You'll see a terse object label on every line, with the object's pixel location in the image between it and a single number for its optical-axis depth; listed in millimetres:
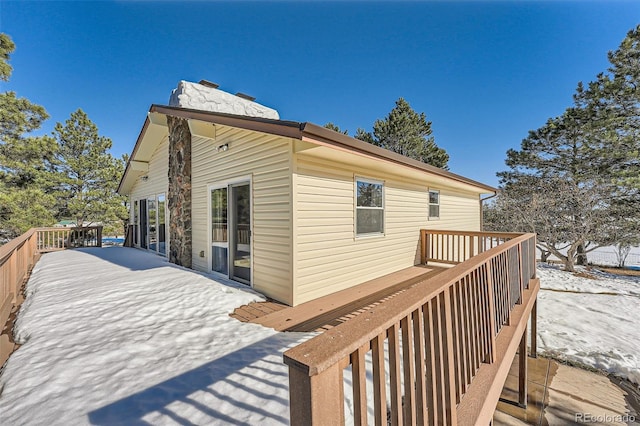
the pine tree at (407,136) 15375
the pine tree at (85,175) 13859
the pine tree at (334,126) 18116
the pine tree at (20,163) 10688
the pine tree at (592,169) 10000
